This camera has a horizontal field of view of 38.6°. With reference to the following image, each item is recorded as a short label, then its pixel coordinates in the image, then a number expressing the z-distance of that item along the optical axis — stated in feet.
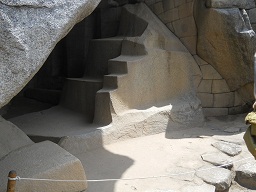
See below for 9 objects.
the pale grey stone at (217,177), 12.37
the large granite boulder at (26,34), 7.63
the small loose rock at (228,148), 14.97
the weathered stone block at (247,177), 13.67
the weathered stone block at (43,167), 9.31
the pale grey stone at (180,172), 12.39
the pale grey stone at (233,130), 17.66
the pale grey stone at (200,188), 11.61
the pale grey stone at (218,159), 13.84
